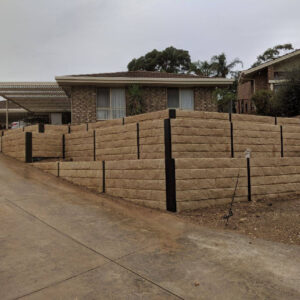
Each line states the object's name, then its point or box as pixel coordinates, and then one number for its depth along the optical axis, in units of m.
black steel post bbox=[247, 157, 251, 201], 6.56
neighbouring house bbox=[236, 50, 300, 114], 20.70
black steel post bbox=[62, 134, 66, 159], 10.31
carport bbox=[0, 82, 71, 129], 14.59
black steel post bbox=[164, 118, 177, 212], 5.87
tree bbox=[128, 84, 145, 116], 14.27
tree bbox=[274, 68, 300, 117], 14.83
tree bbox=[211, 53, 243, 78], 28.62
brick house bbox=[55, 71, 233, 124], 14.20
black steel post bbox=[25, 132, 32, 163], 9.79
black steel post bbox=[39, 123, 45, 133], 10.55
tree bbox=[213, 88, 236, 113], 21.44
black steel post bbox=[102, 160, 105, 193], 7.37
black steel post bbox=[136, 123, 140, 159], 7.38
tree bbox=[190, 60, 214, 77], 28.09
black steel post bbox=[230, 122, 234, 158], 7.26
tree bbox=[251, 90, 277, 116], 16.06
